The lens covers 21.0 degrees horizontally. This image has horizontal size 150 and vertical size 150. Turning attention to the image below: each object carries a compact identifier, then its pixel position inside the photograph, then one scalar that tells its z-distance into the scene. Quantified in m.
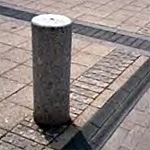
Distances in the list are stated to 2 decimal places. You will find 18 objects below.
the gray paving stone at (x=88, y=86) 4.90
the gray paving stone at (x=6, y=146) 3.82
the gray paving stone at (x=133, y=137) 4.06
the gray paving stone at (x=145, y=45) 6.22
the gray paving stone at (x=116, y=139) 4.02
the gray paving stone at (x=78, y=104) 4.53
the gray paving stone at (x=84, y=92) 4.77
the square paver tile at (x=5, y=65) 5.26
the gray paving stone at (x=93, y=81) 5.02
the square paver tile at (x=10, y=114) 4.18
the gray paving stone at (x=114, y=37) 6.47
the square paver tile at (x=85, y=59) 5.60
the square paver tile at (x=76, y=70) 5.23
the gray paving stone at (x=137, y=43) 6.29
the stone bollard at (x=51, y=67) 3.75
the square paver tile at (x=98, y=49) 5.93
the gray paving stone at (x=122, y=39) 6.41
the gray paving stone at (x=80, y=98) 4.66
